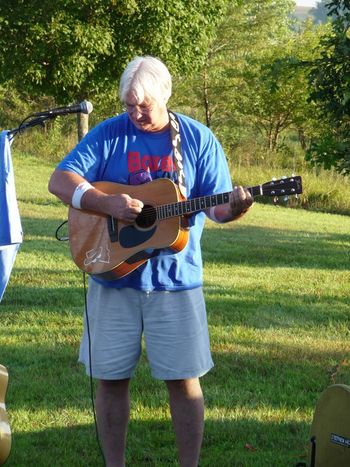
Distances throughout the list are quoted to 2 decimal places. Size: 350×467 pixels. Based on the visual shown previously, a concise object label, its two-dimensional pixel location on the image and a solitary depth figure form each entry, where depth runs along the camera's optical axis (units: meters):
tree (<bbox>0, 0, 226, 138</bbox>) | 15.97
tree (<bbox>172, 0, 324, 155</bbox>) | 33.00
